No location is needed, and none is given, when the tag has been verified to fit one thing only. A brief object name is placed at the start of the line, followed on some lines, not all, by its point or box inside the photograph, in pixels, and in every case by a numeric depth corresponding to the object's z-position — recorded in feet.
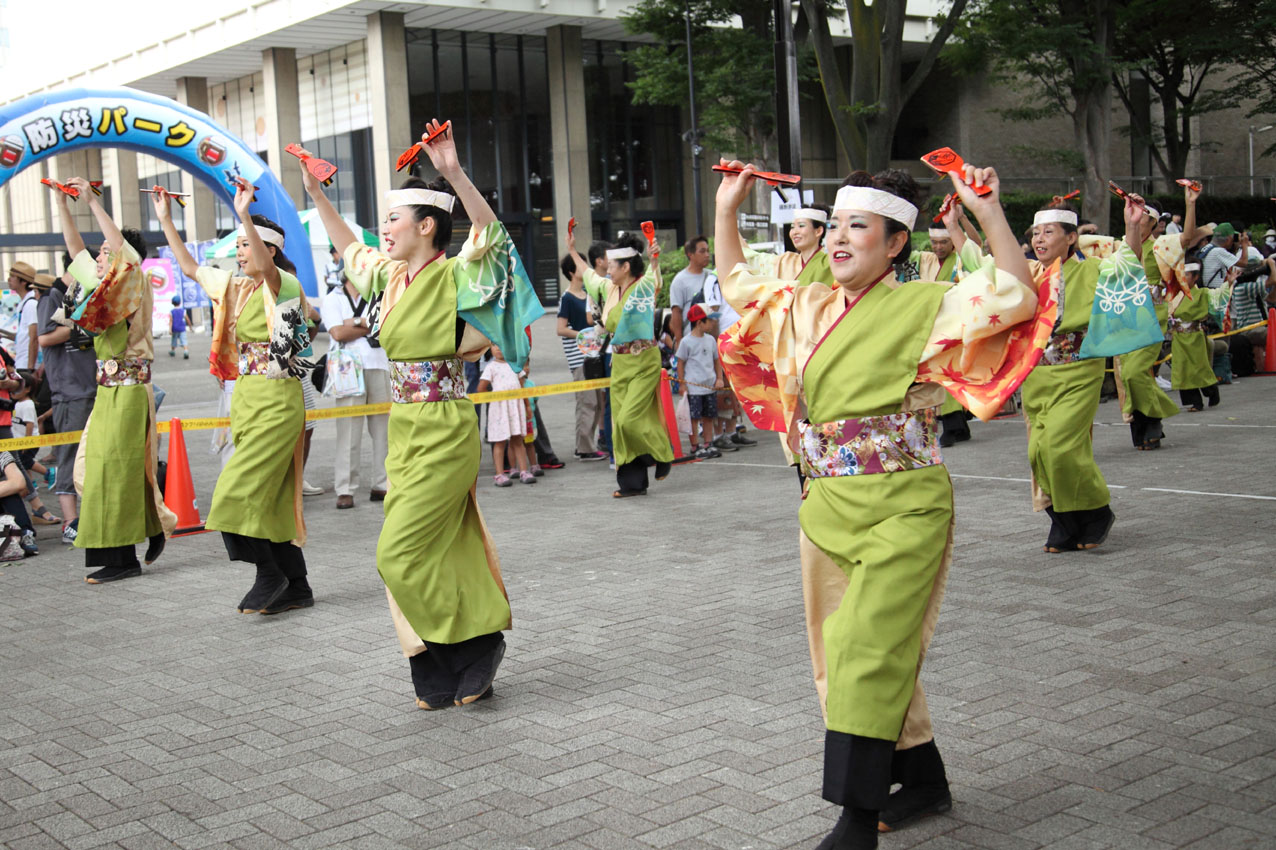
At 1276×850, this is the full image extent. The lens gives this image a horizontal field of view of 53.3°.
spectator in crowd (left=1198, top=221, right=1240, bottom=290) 50.72
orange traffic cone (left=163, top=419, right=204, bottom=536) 29.94
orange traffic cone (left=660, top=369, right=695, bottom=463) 37.50
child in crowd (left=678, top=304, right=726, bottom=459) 38.01
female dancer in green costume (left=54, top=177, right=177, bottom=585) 24.20
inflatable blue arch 40.14
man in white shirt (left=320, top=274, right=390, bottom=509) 32.71
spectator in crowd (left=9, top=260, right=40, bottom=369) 33.83
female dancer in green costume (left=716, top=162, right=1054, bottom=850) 10.61
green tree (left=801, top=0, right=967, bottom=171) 61.72
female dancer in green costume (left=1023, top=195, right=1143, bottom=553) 22.52
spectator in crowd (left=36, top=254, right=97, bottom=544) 29.14
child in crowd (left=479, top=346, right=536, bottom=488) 34.78
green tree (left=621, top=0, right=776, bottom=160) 87.04
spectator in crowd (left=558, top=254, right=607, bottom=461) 38.50
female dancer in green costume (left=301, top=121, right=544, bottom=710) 15.83
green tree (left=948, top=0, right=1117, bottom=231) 80.07
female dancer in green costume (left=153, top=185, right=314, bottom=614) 21.04
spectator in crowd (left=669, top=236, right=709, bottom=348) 38.40
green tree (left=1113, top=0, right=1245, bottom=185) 89.63
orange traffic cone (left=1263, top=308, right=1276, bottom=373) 52.13
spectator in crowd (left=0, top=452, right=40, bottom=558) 27.27
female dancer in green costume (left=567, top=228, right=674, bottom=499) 32.09
